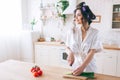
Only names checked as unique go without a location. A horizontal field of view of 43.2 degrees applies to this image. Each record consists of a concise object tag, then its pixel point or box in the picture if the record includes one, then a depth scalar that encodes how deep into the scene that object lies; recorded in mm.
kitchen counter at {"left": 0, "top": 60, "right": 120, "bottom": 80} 1618
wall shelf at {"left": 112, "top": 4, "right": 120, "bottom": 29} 3396
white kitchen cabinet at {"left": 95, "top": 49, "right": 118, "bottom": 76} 3211
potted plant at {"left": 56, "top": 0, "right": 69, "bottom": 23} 4004
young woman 1663
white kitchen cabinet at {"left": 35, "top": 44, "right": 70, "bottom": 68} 3771
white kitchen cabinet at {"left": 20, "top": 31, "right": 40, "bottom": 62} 4078
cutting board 1544
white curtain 3762
